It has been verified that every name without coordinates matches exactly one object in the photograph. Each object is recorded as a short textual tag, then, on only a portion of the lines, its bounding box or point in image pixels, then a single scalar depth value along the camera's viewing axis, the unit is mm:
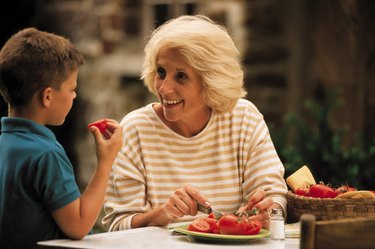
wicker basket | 3991
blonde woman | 4572
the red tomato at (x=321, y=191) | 4114
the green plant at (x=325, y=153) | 6565
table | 3621
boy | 3605
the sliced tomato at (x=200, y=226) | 3842
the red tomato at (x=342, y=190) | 4146
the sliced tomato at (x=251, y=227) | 3837
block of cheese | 4378
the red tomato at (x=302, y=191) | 4199
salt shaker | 3886
